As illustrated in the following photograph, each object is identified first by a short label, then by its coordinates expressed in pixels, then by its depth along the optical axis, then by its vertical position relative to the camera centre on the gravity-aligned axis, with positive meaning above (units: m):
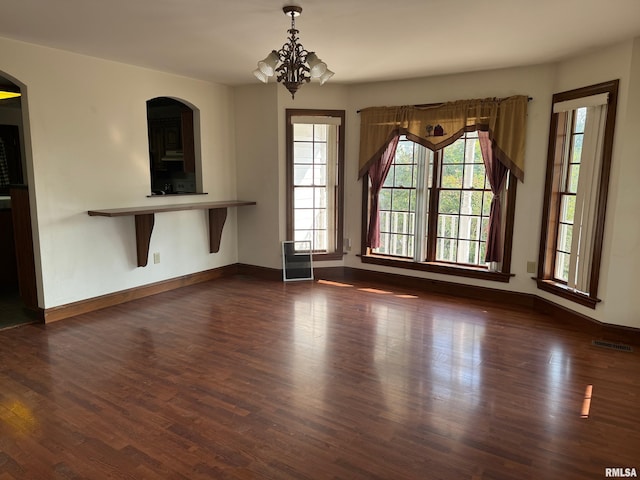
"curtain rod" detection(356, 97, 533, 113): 5.24 +0.97
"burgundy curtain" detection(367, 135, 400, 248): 5.59 +0.03
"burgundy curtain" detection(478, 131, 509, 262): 4.93 -0.03
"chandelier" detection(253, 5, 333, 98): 3.09 +0.83
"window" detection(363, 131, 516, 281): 5.14 -0.32
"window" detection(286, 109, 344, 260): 5.78 +0.05
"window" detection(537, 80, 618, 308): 4.00 -0.05
